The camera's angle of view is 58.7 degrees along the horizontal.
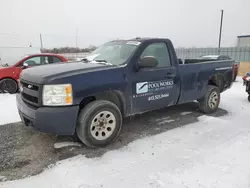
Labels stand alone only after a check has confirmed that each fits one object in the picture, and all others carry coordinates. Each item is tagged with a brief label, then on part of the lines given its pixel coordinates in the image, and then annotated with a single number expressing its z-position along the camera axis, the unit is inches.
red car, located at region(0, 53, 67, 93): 343.0
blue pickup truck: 129.7
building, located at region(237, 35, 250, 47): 1628.3
